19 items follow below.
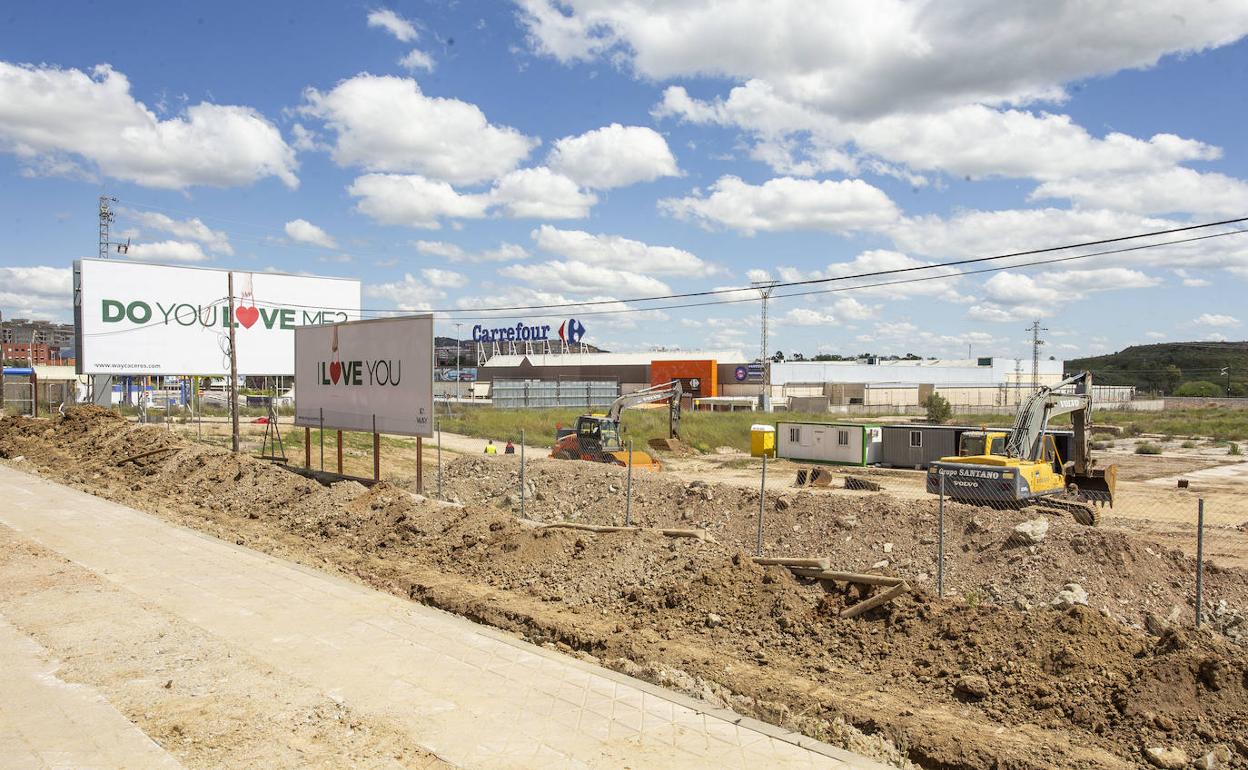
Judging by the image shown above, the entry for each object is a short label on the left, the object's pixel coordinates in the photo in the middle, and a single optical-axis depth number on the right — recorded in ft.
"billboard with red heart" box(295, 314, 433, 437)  62.28
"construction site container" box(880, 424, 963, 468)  121.80
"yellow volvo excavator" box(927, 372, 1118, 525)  65.62
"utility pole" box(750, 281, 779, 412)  235.97
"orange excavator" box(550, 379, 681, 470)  99.04
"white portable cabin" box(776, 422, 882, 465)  127.44
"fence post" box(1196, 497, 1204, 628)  28.50
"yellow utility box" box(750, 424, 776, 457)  135.95
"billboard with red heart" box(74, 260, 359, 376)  157.38
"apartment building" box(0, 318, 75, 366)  447.59
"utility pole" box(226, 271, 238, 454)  86.89
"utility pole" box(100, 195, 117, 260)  219.00
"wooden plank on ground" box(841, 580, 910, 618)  31.83
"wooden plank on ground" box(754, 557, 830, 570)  35.45
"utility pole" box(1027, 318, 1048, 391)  307.93
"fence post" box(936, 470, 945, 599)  34.04
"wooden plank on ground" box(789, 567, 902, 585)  33.09
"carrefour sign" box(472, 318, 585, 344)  289.12
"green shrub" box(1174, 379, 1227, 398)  428.97
